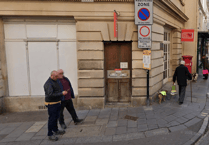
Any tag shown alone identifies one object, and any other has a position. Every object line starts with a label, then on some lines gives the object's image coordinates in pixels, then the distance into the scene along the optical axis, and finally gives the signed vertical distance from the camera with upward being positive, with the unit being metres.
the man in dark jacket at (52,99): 4.49 -1.05
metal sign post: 6.64 +1.41
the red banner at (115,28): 6.50 +1.26
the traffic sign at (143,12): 6.63 +1.89
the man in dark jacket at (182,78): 7.22 -0.87
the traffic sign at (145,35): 6.73 +0.98
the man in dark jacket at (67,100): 5.25 -1.28
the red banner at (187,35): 12.29 +1.75
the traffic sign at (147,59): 6.77 -0.01
